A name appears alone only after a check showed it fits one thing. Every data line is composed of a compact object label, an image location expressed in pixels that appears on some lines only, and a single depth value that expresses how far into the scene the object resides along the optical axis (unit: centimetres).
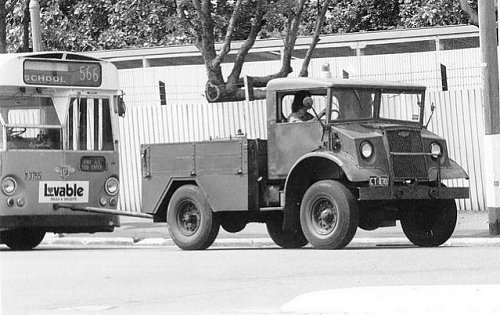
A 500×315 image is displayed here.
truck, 1683
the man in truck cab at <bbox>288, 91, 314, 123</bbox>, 1781
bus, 1966
